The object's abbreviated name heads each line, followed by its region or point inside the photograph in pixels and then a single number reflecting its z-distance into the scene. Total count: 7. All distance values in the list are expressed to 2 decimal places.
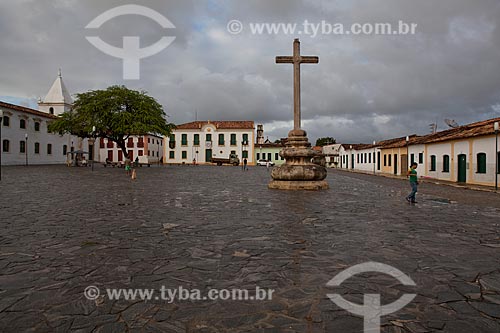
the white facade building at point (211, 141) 63.69
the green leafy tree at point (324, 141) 100.70
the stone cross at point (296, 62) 13.40
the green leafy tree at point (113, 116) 35.66
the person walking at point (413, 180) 10.24
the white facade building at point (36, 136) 40.94
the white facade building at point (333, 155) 60.44
